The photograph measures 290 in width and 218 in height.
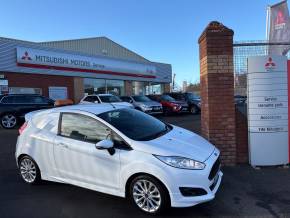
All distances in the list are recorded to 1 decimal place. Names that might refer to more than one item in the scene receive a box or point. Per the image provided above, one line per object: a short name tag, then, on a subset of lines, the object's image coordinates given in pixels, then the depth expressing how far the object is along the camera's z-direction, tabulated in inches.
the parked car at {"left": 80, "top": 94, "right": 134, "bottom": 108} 488.1
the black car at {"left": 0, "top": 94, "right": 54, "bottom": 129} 399.7
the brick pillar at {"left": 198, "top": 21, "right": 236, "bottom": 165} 186.2
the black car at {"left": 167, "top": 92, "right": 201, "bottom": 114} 579.6
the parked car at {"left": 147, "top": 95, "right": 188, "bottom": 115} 558.1
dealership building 553.8
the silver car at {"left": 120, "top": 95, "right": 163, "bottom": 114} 531.2
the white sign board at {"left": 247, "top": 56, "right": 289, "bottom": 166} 181.9
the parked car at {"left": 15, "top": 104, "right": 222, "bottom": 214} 118.3
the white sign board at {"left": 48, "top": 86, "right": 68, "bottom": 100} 607.7
